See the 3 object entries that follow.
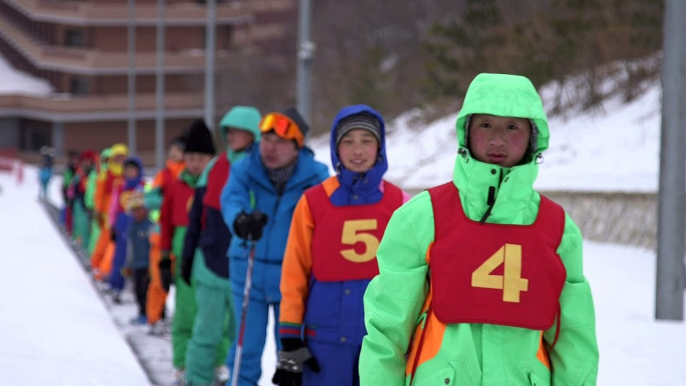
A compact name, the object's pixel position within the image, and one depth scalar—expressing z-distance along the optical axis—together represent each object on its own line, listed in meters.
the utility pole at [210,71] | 24.53
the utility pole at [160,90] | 35.22
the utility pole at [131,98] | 45.02
